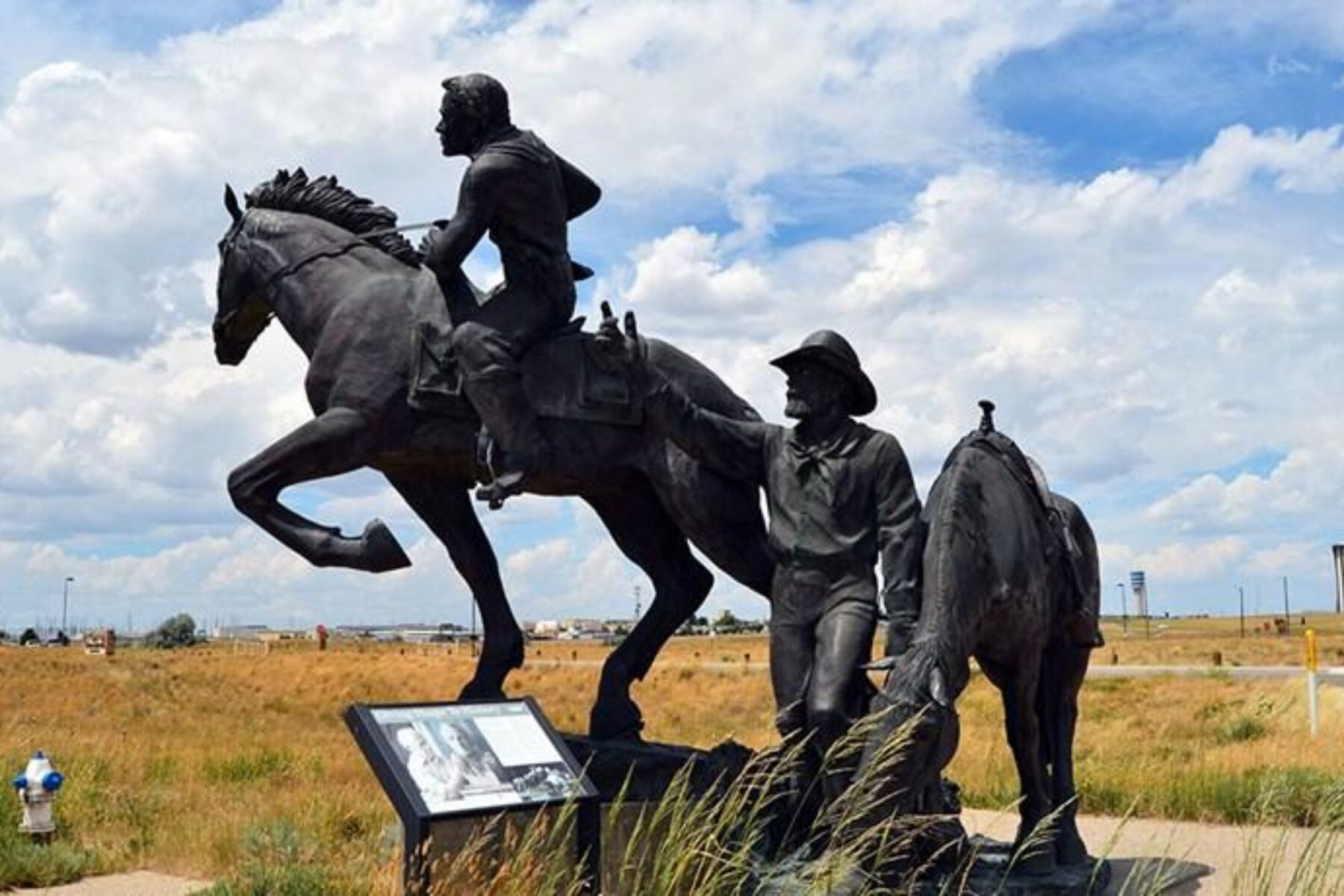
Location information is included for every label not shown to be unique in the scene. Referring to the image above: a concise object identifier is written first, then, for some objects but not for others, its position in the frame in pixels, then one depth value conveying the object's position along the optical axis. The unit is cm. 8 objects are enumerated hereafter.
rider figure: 669
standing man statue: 587
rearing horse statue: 679
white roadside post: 1585
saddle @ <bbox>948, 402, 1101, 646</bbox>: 636
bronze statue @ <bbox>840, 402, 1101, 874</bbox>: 529
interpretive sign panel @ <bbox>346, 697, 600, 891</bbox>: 467
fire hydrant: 834
